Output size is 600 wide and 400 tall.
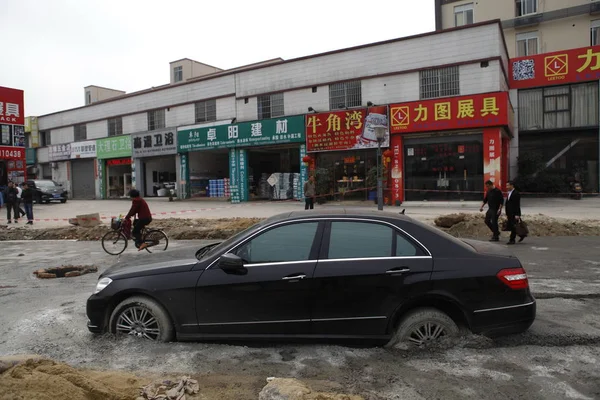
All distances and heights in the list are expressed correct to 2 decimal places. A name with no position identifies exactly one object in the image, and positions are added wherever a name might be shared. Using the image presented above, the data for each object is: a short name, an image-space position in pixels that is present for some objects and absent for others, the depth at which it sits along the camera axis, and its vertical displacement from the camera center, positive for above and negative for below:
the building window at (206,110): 28.69 +5.10
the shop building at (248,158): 25.42 +1.92
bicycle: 10.43 -1.17
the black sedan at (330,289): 3.99 -0.98
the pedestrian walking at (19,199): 18.31 -0.31
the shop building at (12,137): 27.80 +3.53
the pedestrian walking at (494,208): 10.99 -0.74
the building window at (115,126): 34.12 +4.98
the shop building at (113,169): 34.00 +1.65
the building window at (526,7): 27.81 +11.02
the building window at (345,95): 23.17 +4.77
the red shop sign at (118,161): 33.86 +2.19
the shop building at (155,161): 30.69 +2.09
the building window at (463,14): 29.45 +11.29
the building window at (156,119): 31.42 +5.01
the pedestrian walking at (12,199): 17.57 -0.30
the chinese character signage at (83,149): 35.51 +3.38
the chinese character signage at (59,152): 37.38 +3.39
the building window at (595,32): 26.36 +8.78
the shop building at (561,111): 23.11 +3.68
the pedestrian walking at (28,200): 17.11 -0.34
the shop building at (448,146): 19.58 +1.66
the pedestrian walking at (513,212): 10.70 -0.81
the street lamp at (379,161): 13.38 +0.68
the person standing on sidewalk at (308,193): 16.88 -0.34
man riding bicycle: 10.07 -0.68
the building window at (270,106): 25.72 +4.77
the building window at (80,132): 36.78 +4.90
